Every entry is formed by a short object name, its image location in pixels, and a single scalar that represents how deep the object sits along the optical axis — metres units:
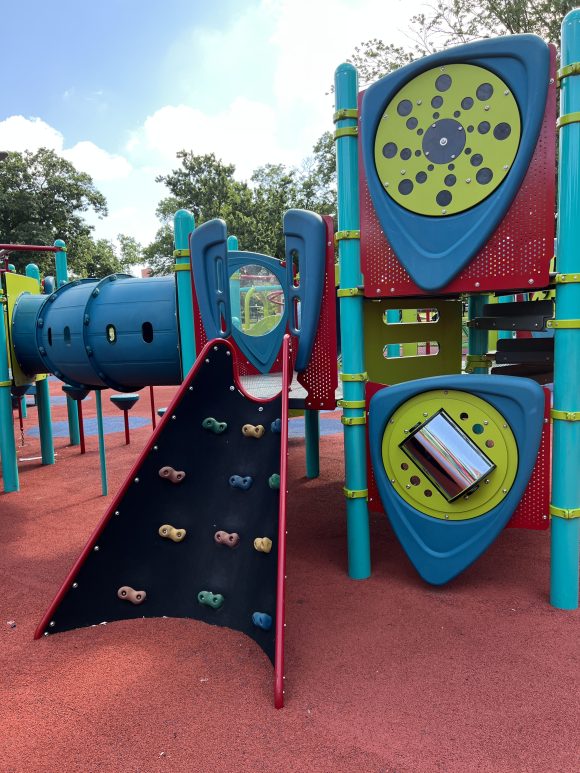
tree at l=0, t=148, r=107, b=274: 27.09
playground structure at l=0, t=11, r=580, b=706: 3.06
